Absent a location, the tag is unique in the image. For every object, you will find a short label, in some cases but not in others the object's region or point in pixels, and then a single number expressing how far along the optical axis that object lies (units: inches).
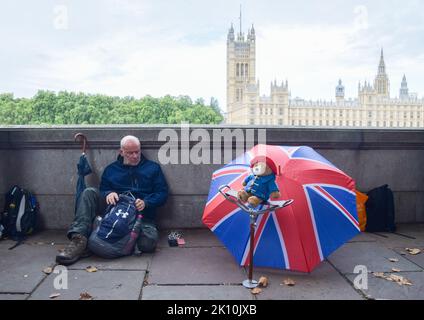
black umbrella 202.2
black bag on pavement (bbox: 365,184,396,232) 219.5
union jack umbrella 143.2
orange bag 217.6
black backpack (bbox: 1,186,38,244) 203.3
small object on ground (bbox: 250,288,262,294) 141.7
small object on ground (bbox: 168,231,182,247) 195.0
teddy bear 138.5
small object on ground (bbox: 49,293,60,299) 136.7
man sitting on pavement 180.1
